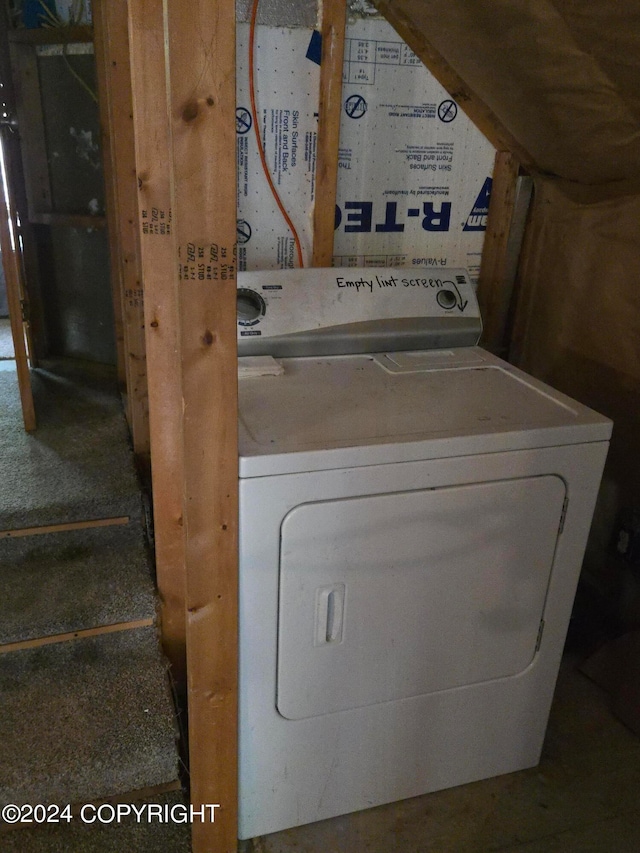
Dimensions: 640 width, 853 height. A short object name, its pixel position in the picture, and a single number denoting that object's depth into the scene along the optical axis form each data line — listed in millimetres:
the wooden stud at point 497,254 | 2197
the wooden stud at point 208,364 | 878
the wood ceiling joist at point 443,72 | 1883
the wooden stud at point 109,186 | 1766
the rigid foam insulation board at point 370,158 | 1907
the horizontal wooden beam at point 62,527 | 1708
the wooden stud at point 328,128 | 1862
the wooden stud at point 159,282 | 1201
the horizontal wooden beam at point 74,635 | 1561
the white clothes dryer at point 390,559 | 1248
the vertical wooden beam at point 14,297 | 1852
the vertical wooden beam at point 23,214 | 2260
